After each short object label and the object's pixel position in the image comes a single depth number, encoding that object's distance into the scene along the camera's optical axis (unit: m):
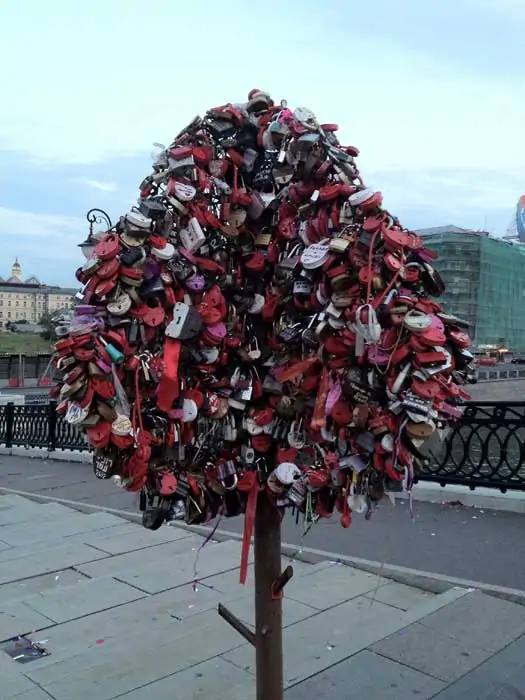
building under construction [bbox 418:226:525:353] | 60.03
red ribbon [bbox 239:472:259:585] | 2.66
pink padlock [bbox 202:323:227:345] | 2.55
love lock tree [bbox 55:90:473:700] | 2.21
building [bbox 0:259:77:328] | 138.38
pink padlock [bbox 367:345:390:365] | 2.18
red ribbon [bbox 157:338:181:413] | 2.39
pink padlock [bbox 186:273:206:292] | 2.54
